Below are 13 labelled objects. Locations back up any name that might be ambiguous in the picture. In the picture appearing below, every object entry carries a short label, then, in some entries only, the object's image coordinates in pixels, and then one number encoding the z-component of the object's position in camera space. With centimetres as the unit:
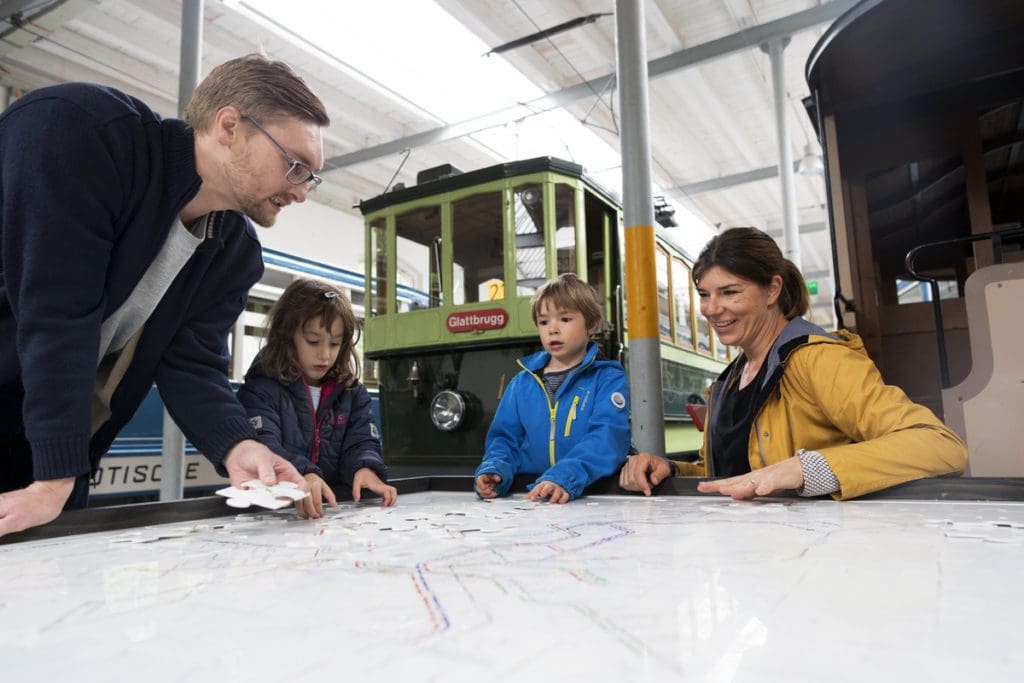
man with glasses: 97
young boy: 161
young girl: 172
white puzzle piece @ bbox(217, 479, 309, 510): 108
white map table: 42
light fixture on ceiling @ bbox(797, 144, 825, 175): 684
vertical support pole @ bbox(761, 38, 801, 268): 583
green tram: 333
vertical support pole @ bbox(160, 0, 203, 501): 310
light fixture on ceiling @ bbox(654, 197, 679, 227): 480
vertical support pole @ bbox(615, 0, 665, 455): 259
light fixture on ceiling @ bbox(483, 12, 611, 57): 511
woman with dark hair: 123
